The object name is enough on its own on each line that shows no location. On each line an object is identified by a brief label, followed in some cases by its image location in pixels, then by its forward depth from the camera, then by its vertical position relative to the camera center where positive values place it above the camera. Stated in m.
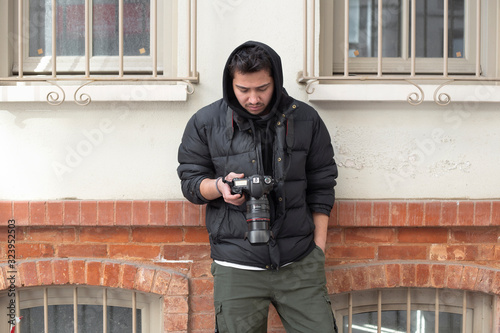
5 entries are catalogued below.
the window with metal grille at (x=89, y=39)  3.30 +0.73
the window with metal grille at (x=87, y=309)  3.31 -0.89
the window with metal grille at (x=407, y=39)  3.30 +0.74
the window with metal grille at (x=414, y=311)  3.34 -0.90
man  2.58 -0.17
